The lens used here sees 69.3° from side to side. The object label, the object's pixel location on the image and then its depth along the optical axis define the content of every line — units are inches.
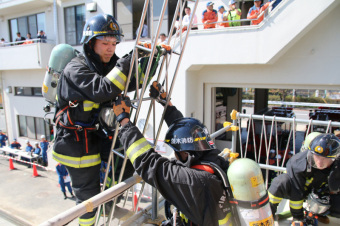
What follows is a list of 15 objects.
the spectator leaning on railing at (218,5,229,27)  268.4
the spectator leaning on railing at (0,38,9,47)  562.7
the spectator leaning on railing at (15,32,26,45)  534.0
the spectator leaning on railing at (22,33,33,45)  519.4
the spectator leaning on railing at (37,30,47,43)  481.2
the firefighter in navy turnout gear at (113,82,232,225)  63.1
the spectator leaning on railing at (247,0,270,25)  250.4
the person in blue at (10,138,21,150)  563.2
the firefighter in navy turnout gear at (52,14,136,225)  77.1
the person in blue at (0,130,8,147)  597.6
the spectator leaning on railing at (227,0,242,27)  263.4
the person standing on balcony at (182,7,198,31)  286.2
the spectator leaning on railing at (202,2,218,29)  275.8
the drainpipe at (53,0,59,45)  469.1
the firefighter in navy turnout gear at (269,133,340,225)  102.9
